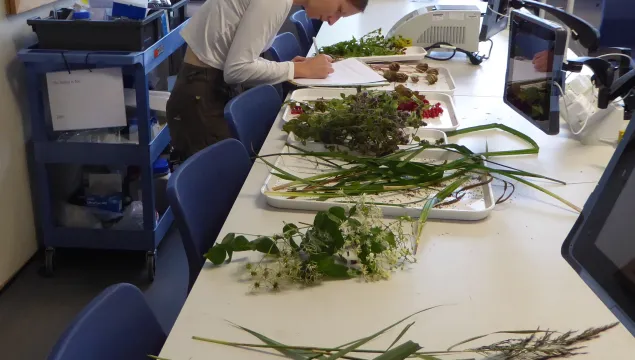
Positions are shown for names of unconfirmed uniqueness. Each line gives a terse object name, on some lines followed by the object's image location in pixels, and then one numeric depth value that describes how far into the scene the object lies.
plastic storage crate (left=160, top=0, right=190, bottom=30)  2.95
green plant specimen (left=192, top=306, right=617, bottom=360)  0.95
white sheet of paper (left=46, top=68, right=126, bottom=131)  2.50
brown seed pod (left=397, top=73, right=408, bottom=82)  2.48
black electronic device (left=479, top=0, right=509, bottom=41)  2.58
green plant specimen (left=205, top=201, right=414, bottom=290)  1.19
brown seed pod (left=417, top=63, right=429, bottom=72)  2.65
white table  1.06
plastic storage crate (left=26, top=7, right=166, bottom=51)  2.43
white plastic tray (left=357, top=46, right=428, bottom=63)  2.76
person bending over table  2.22
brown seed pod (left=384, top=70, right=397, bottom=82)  2.48
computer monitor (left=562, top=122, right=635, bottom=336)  0.80
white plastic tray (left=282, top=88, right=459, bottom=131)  2.10
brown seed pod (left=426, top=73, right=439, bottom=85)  2.51
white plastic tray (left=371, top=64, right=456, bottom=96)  2.45
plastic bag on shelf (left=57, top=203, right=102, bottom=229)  2.76
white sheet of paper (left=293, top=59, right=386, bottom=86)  2.35
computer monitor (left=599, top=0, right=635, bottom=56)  4.06
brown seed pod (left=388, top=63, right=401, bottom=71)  2.61
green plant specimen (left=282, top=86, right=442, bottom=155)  1.71
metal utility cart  2.44
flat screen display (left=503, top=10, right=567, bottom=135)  1.62
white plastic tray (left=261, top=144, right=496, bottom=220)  1.45
